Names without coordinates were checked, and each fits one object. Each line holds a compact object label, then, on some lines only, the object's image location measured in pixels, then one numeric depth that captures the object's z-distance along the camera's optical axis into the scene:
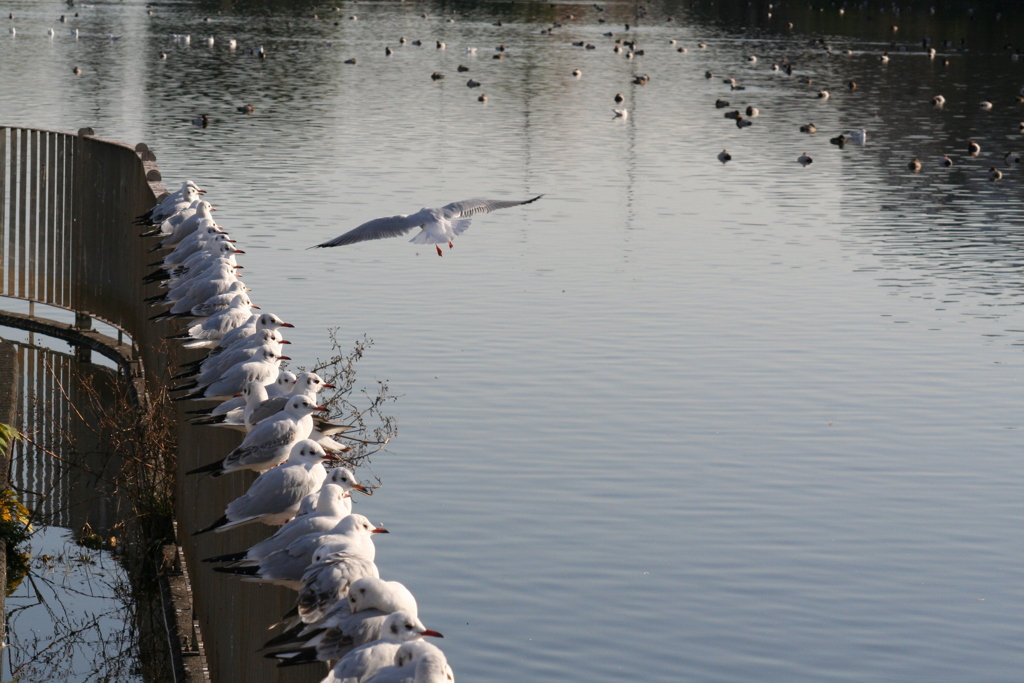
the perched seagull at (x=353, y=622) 9.52
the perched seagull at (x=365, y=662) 8.81
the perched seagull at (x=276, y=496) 12.04
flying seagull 25.80
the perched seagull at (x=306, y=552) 10.41
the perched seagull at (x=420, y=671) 8.55
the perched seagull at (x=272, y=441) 12.99
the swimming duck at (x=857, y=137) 78.25
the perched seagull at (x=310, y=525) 11.02
